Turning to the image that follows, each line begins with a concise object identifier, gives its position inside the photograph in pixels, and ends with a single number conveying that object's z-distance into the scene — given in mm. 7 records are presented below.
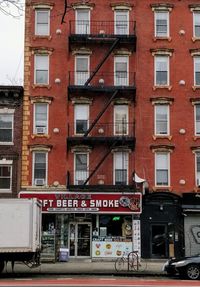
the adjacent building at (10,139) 36000
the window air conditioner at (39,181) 35750
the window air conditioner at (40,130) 36375
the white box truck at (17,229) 23469
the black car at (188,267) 23453
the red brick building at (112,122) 35281
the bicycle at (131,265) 26928
